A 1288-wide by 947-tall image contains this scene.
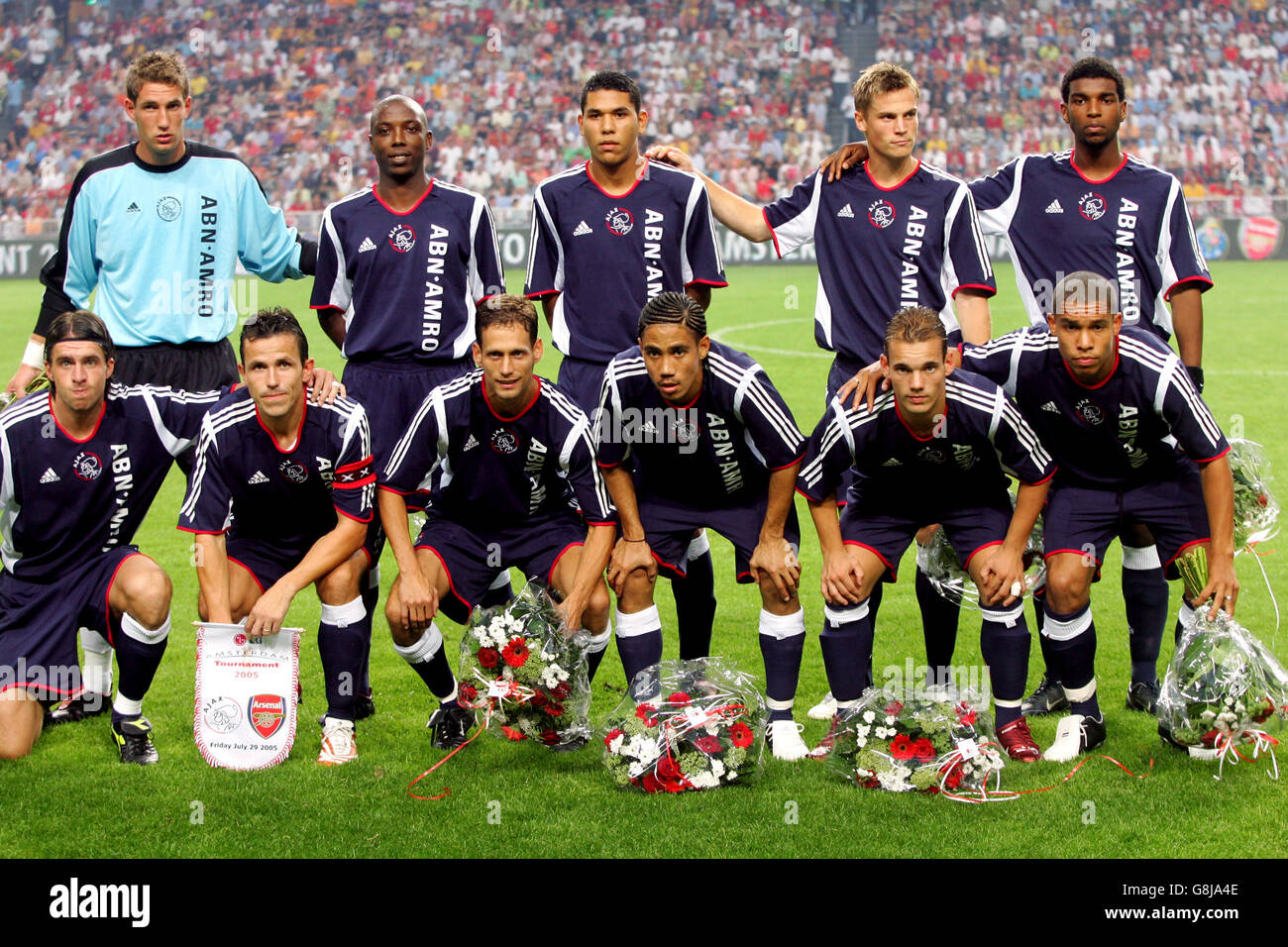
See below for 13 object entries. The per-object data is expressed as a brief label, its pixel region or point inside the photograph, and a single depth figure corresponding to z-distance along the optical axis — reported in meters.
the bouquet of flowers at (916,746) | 4.39
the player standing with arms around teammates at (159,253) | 5.73
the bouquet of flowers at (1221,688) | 4.58
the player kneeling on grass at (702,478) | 4.87
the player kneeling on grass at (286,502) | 4.86
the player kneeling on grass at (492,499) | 4.91
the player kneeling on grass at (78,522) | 4.99
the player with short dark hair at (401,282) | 5.65
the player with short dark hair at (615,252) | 5.48
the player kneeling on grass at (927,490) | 4.75
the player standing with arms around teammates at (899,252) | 5.44
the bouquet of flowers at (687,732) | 4.46
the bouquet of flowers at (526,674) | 4.83
